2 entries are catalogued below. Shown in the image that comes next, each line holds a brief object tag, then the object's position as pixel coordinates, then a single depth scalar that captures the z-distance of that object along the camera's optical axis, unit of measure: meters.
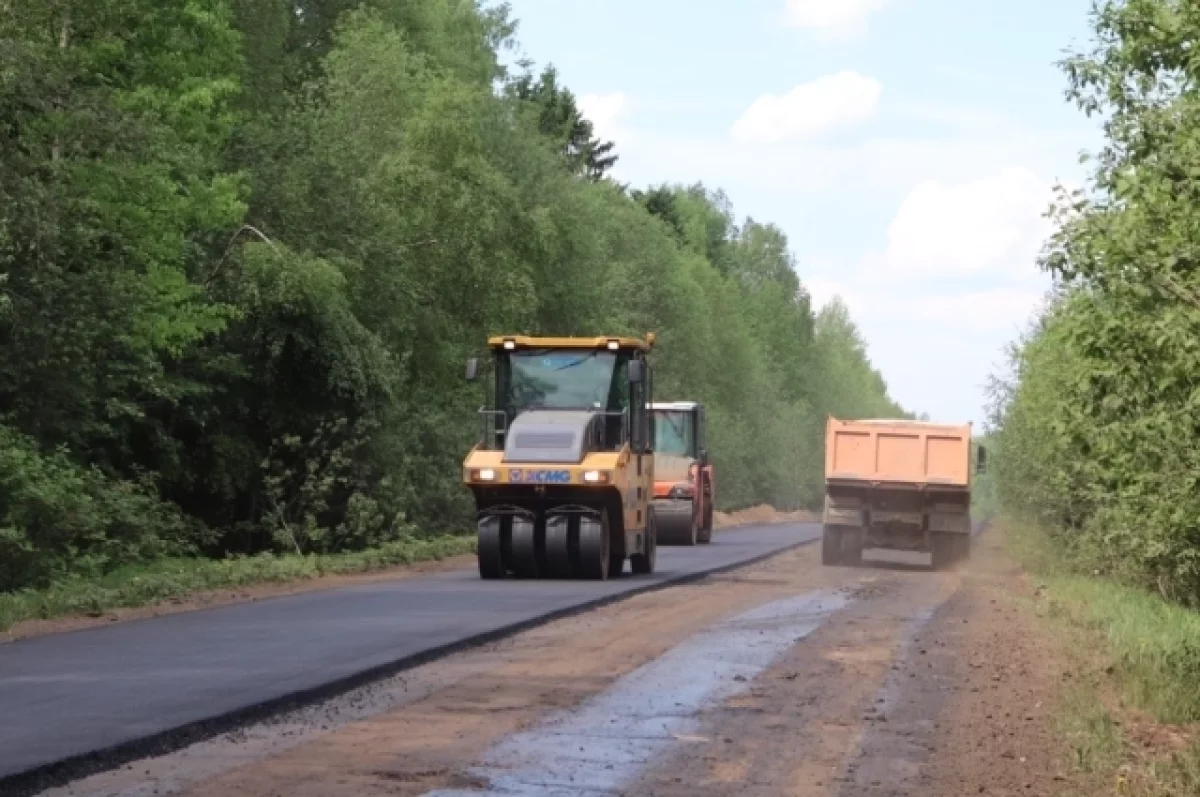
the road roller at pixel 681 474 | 41.44
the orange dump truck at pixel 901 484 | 33.06
